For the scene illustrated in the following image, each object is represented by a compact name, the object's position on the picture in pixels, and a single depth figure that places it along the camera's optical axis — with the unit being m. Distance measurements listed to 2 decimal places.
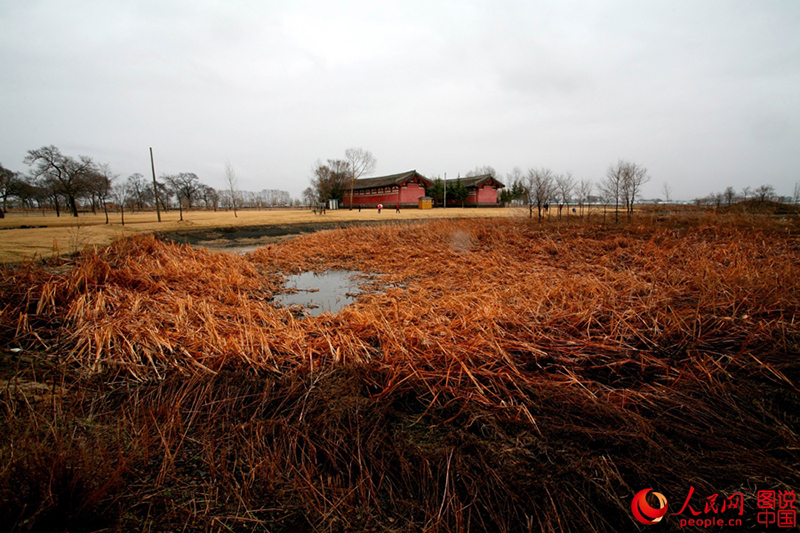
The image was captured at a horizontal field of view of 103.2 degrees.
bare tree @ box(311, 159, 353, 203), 53.41
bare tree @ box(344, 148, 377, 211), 53.69
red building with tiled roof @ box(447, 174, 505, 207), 47.81
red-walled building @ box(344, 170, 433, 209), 46.84
